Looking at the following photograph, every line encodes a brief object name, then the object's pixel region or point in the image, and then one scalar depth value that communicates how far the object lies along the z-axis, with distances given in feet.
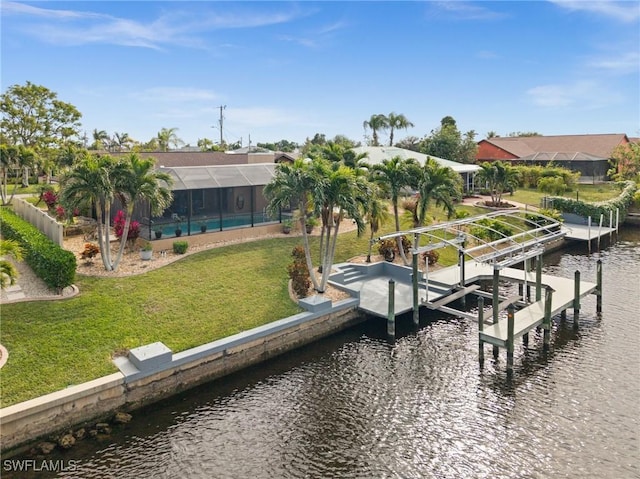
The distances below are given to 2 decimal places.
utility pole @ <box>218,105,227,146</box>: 236.63
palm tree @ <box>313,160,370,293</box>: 55.57
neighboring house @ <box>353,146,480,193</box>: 137.39
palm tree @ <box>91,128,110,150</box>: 262.47
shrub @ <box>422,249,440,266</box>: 74.87
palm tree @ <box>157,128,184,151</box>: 225.35
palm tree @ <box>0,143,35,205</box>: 105.29
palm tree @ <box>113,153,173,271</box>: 60.59
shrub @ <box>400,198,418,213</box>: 80.51
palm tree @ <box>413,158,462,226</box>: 70.38
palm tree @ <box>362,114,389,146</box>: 203.26
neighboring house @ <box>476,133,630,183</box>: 188.14
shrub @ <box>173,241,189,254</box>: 70.38
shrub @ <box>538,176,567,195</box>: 140.87
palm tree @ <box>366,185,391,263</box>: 63.57
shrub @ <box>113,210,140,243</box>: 69.87
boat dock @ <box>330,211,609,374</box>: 52.47
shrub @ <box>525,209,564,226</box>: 105.91
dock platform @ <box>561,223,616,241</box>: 103.60
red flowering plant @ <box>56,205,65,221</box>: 84.00
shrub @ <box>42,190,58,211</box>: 94.43
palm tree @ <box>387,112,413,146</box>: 202.08
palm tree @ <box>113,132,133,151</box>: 238.27
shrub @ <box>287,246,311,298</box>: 59.06
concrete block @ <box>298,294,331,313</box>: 55.01
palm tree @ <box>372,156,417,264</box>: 70.69
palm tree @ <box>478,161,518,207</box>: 124.77
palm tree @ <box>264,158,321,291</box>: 55.52
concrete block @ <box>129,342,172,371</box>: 41.47
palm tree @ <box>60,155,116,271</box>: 57.82
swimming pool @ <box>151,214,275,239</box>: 75.41
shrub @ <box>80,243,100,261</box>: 63.16
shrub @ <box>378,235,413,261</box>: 76.33
